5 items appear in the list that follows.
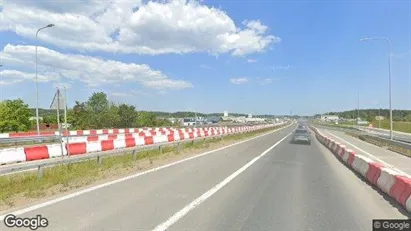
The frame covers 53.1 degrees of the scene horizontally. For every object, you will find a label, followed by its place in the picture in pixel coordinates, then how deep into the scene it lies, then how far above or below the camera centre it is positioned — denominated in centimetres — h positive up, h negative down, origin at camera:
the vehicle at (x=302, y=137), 3897 -190
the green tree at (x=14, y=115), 6550 +98
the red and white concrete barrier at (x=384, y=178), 883 -170
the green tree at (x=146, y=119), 8936 +4
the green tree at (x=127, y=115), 7819 +86
